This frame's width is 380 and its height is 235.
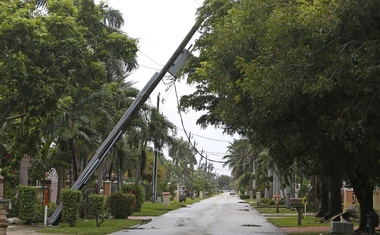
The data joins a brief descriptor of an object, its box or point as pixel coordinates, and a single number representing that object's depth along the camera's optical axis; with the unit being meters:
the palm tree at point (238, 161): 88.25
